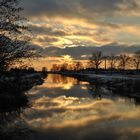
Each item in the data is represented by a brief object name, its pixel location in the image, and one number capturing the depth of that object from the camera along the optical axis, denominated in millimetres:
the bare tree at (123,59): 59015
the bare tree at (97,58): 62562
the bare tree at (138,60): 52158
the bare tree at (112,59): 62232
